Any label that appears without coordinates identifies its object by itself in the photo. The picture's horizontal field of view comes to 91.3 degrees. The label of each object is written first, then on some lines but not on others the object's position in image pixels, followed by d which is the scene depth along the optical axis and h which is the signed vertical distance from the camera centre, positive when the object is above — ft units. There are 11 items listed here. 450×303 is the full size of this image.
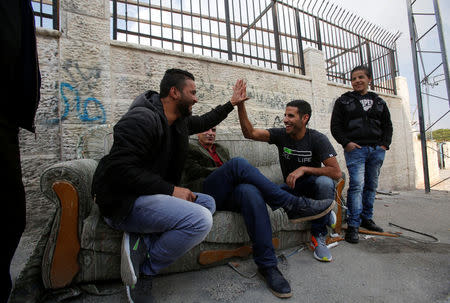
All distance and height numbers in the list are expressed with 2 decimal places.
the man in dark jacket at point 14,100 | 2.80 +1.06
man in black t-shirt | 6.34 +0.06
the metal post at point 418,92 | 17.10 +4.68
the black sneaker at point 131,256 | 3.86 -1.64
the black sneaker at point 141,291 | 4.04 -2.31
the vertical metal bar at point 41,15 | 9.15 +6.62
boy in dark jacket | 7.95 +0.68
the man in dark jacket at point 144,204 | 3.98 -0.68
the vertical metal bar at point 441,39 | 16.04 +8.24
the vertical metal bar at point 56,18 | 9.32 +6.51
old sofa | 4.30 -1.51
